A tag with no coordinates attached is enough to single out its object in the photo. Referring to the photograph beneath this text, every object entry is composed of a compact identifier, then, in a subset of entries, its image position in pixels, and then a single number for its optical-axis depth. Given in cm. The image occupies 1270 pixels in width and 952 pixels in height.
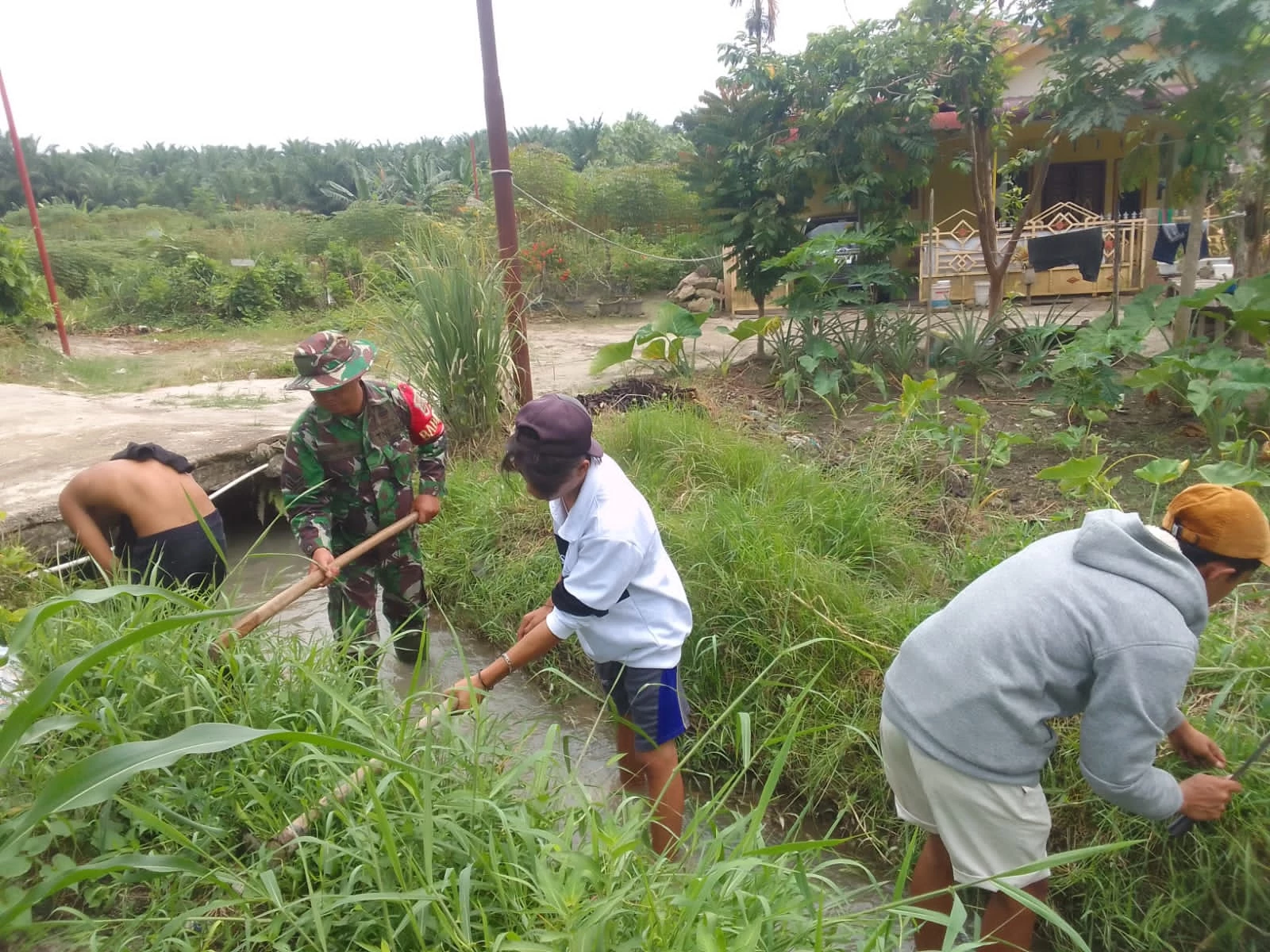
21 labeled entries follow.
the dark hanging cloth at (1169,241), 915
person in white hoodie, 210
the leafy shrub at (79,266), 1738
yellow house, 960
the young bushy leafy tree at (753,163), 711
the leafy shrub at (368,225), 1903
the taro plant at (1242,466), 324
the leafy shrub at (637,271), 1680
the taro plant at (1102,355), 478
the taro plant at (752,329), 670
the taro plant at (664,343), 664
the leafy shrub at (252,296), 1619
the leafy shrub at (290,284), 1673
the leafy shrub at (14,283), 1072
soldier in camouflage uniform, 305
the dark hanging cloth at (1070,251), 724
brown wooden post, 526
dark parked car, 662
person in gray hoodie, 164
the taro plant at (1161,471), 335
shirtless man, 314
